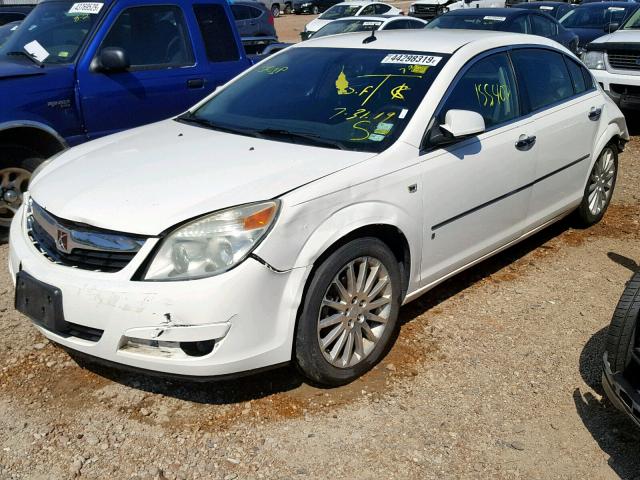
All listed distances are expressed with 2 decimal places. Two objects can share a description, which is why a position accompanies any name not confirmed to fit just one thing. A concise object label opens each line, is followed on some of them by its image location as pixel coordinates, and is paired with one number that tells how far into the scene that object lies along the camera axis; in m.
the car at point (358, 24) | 14.88
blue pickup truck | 5.27
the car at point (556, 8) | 15.77
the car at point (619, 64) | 9.33
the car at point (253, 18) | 17.41
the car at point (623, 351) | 2.89
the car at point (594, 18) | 13.59
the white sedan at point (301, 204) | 2.96
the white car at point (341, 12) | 18.41
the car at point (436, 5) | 25.23
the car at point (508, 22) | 11.49
